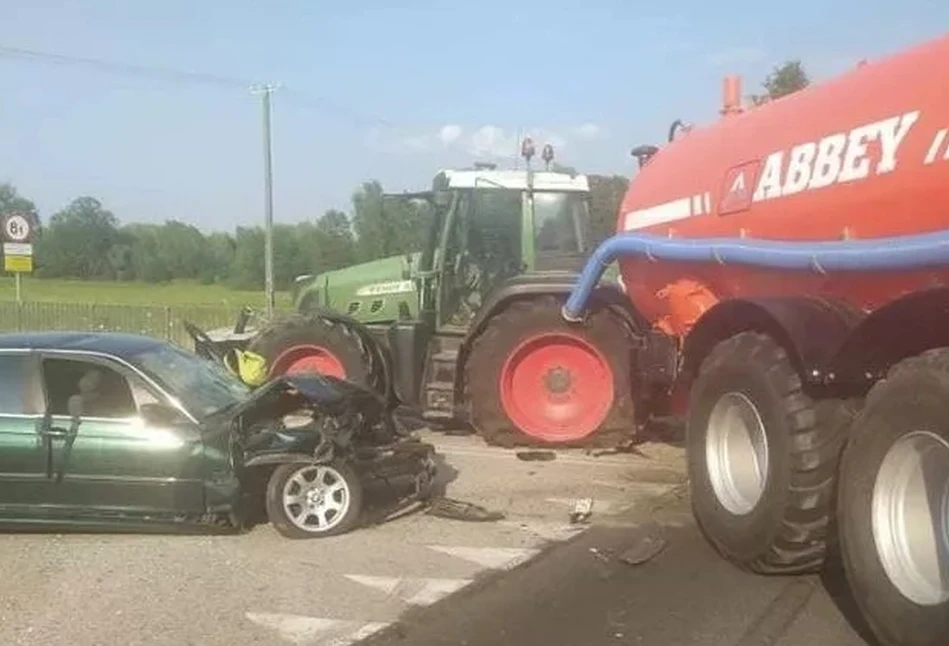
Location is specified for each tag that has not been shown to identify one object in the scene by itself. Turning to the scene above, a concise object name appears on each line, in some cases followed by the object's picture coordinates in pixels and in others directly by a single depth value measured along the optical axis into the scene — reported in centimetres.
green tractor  1143
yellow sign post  2250
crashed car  782
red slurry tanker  545
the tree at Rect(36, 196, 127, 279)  5953
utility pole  2959
